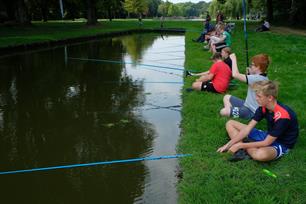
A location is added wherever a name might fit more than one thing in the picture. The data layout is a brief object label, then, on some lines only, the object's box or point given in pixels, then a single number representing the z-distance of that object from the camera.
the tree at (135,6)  85.71
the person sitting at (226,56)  8.58
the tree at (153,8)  123.06
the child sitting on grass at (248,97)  6.11
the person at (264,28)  28.41
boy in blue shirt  4.71
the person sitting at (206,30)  20.53
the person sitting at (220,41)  13.76
